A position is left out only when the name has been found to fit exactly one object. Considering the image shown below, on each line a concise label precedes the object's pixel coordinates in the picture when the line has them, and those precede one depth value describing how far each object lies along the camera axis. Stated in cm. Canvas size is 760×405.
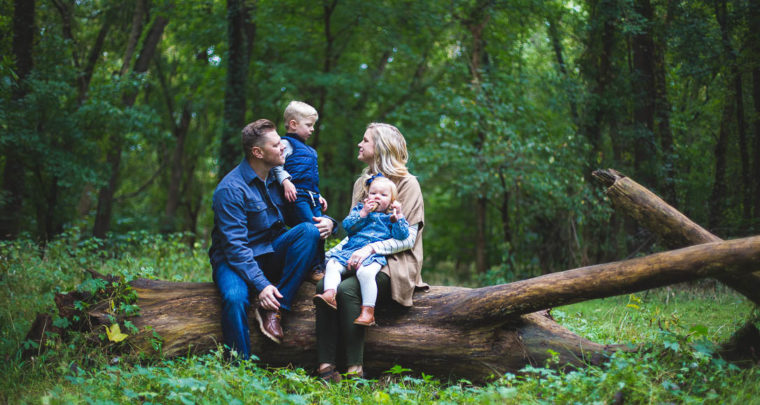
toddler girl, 416
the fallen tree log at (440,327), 411
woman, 421
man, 427
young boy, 507
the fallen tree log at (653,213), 389
